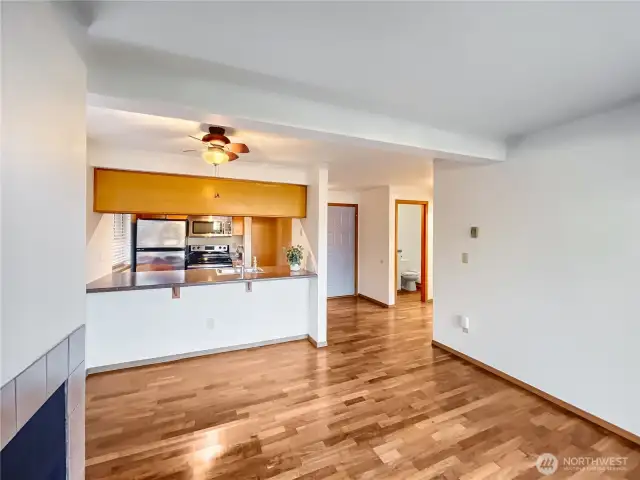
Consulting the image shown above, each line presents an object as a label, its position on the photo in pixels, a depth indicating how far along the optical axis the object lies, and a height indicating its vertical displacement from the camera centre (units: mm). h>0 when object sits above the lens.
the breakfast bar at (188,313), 3049 -843
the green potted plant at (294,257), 3996 -242
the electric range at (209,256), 5070 -307
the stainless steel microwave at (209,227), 4996 +203
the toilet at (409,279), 6820 -892
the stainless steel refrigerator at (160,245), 4660 -105
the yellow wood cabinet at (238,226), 5504 +239
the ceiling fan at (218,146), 2377 +757
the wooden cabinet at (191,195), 3137 +499
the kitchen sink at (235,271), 3904 -429
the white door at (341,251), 6203 -234
